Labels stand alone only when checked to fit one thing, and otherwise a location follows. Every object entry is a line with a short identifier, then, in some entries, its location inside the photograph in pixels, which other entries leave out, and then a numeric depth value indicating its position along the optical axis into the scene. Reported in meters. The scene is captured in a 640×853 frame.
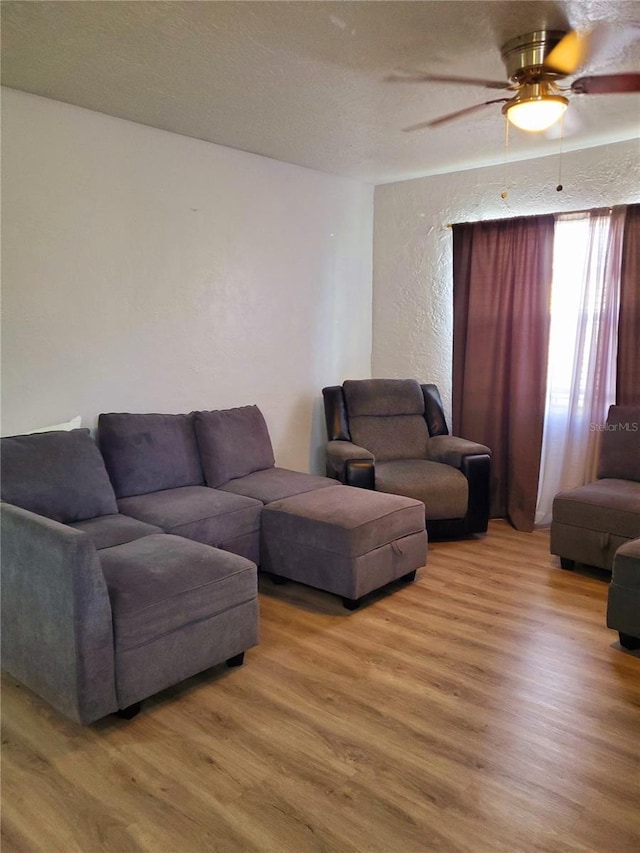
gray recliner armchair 3.93
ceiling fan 2.49
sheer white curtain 4.05
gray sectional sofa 2.10
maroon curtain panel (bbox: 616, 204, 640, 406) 3.88
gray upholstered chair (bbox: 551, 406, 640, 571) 3.35
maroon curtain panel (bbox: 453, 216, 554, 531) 4.31
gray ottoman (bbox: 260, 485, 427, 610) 3.01
